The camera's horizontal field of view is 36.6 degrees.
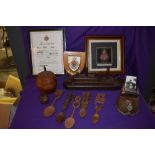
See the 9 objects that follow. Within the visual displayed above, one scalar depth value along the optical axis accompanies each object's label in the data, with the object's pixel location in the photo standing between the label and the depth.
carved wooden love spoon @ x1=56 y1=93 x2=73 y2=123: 1.18
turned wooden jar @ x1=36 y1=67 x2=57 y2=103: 1.34
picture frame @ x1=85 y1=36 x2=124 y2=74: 1.48
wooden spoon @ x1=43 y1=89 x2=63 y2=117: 1.23
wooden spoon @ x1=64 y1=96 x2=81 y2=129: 1.15
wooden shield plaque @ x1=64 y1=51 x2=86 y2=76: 1.50
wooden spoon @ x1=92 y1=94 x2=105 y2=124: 1.19
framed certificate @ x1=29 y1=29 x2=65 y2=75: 1.47
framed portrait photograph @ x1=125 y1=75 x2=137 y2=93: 1.23
